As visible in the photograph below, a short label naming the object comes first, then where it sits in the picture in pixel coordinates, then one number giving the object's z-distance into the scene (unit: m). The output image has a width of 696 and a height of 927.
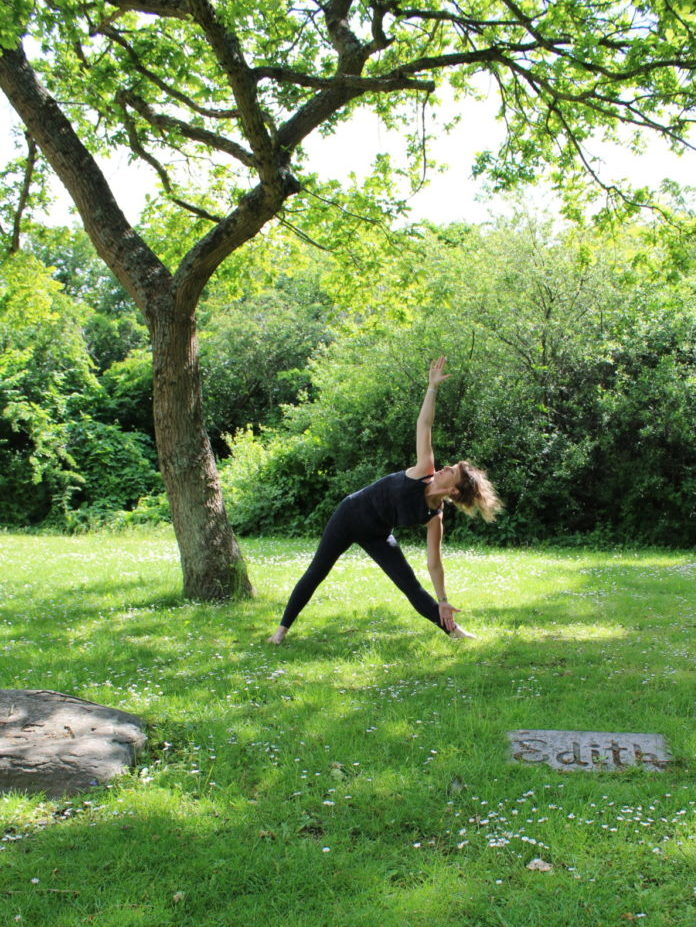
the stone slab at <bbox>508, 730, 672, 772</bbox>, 5.09
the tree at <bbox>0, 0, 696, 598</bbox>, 8.98
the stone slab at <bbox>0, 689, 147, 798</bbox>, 4.79
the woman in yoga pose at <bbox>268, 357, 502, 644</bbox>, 7.41
